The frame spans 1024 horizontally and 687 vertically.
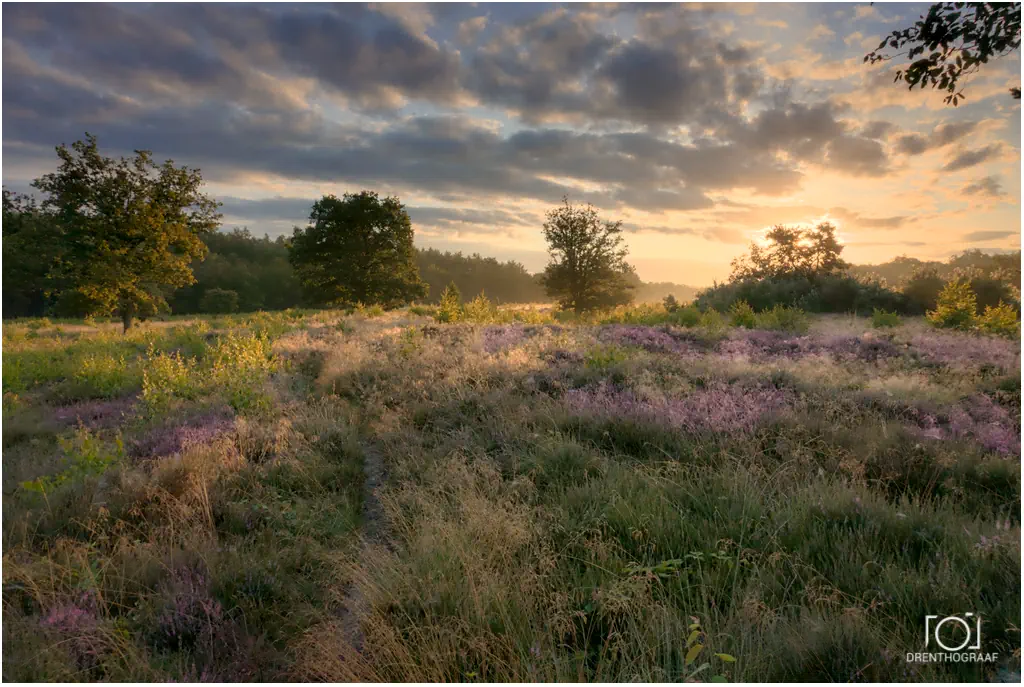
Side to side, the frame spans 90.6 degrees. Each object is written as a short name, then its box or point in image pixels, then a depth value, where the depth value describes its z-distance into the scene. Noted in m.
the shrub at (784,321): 18.88
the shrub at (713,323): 16.38
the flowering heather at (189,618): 3.48
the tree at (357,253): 48.03
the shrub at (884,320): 19.34
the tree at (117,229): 23.31
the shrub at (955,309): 17.84
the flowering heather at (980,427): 5.90
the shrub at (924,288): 28.72
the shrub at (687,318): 21.53
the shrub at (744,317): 20.39
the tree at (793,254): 47.97
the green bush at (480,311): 21.06
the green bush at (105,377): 10.99
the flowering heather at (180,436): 6.66
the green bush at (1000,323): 15.74
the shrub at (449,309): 21.12
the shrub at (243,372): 8.71
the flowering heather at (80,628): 3.29
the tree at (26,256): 26.94
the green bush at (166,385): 8.79
